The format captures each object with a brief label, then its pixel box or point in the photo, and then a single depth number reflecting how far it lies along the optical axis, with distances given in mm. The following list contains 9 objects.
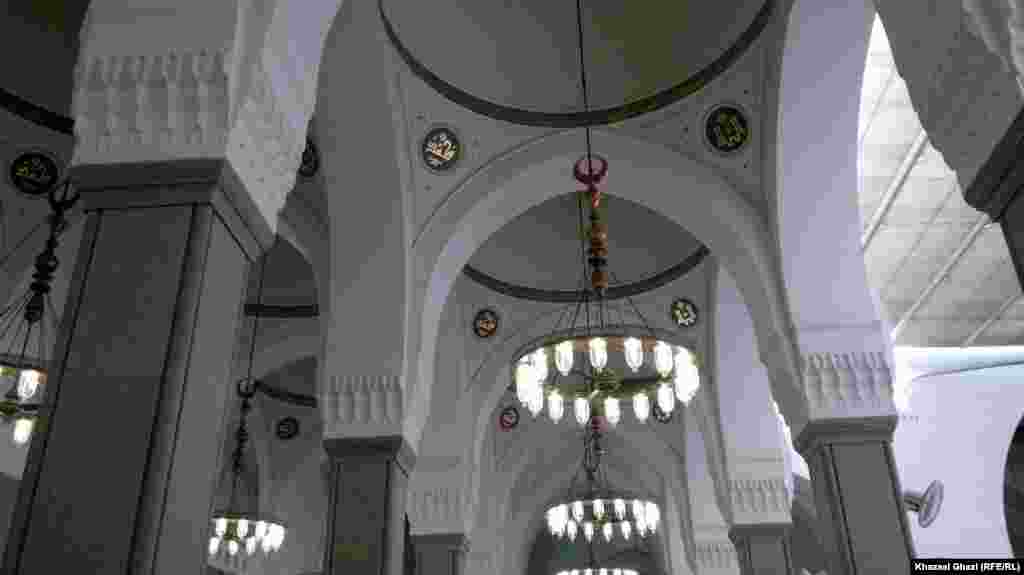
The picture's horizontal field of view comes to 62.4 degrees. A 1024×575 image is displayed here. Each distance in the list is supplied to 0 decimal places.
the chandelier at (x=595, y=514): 11750
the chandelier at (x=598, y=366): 6547
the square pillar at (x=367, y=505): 6031
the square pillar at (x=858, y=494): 5855
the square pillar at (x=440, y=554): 9367
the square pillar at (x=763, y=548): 9203
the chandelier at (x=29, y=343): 6078
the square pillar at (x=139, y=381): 2861
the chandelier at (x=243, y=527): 9852
